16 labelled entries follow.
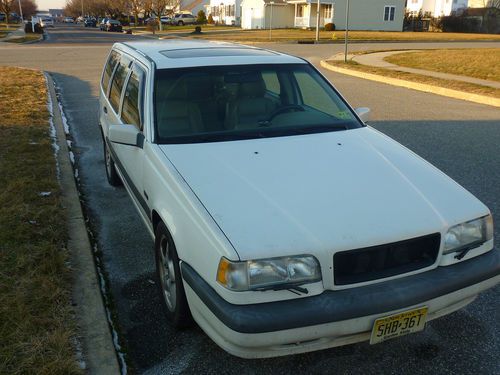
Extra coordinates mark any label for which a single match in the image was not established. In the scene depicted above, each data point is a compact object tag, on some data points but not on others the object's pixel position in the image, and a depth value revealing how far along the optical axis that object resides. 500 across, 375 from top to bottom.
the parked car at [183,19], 67.56
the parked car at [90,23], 76.50
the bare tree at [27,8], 99.72
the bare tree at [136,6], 64.19
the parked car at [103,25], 59.69
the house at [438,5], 76.56
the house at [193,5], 86.56
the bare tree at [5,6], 63.00
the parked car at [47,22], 72.75
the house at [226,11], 65.50
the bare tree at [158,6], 56.72
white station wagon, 2.45
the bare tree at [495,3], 64.43
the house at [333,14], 49.56
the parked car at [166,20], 67.61
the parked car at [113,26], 56.28
